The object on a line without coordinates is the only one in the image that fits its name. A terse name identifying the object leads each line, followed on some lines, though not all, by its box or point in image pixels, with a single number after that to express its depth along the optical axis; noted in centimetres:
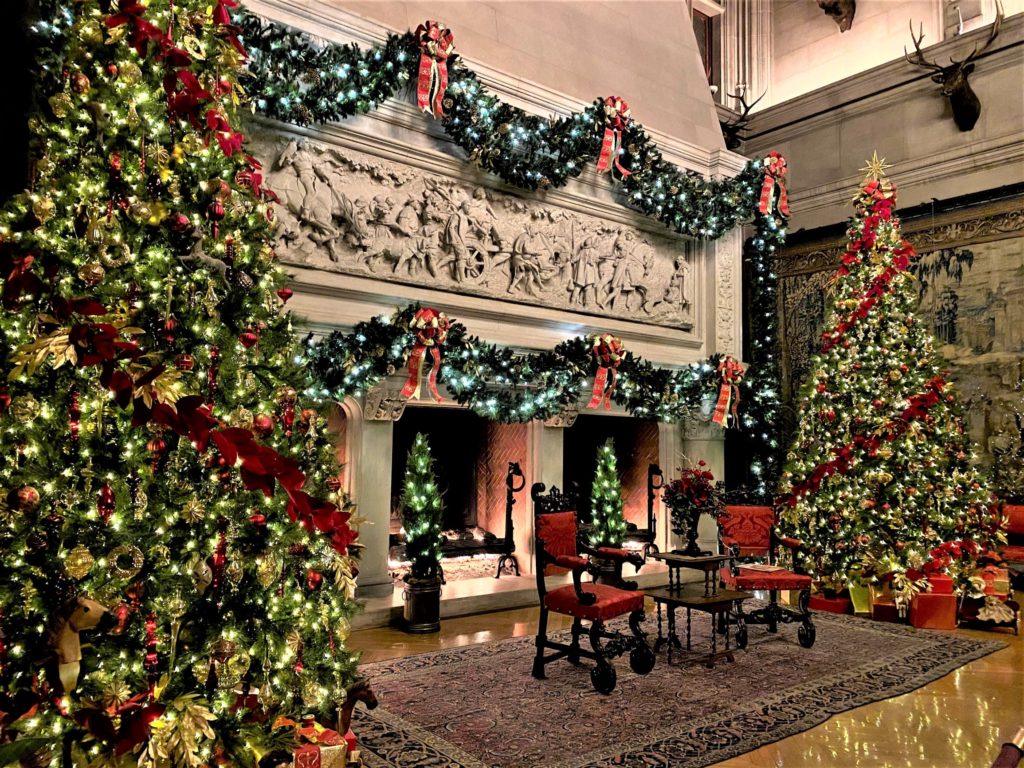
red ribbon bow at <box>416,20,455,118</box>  647
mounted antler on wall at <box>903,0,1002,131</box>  989
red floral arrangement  571
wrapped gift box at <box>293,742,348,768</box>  276
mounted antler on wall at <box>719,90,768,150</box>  1252
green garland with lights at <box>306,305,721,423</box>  617
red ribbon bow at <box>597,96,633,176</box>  778
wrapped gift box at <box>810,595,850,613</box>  701
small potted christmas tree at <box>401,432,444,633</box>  607
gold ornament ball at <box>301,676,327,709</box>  298
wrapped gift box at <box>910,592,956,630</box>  637
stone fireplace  657
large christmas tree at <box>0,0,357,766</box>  235
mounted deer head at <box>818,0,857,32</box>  1174
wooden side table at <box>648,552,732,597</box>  527
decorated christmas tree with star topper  693
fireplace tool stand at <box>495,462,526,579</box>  763
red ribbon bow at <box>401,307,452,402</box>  631
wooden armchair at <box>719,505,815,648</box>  557
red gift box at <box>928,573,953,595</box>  643
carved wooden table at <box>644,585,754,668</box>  497
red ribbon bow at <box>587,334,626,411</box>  757
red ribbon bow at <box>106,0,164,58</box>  272
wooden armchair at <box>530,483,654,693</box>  449
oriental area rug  357
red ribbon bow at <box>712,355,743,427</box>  874
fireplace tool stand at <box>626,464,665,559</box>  894
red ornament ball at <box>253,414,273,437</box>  292
